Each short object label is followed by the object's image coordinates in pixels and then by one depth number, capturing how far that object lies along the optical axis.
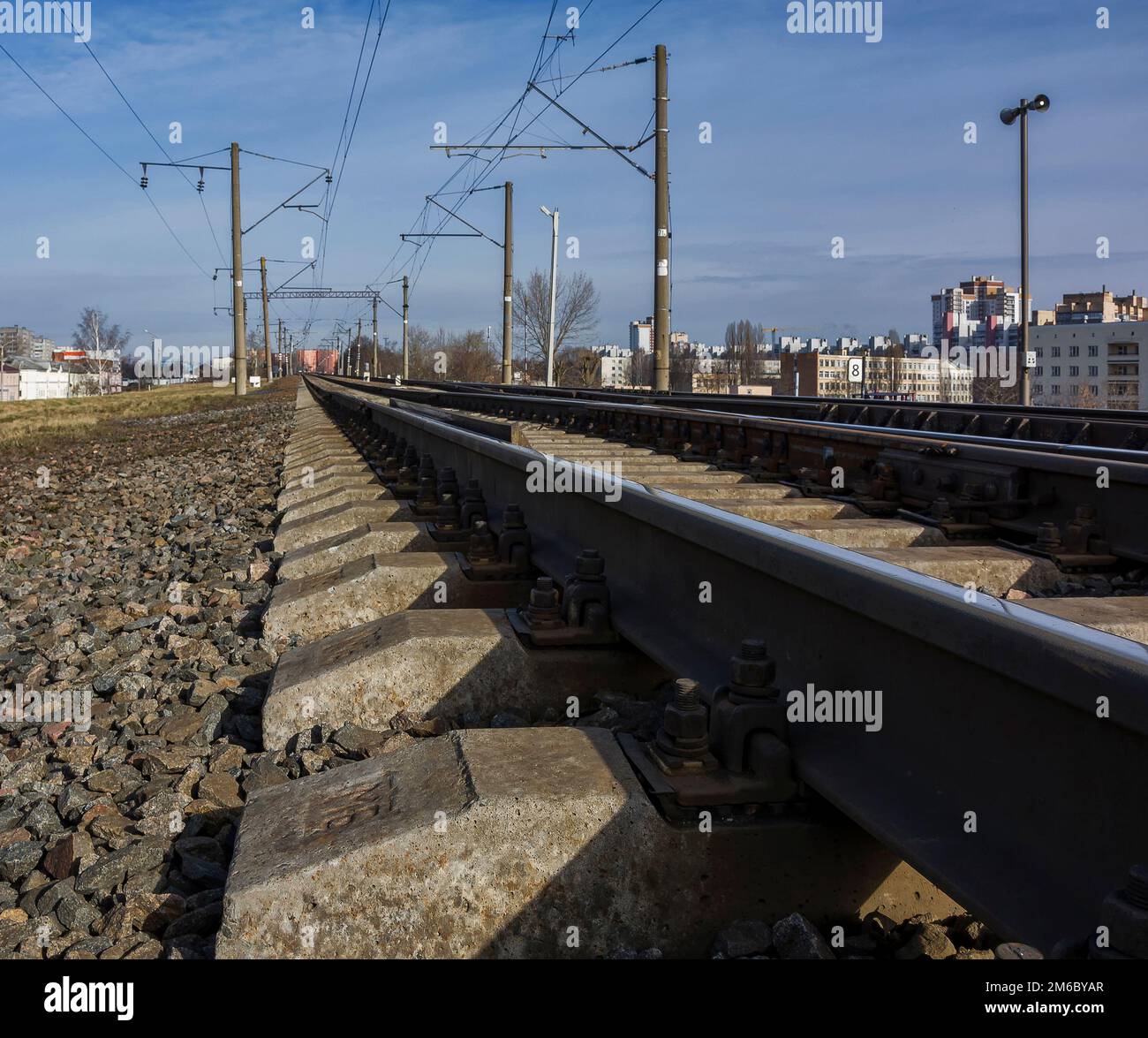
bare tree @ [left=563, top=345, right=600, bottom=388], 40.89
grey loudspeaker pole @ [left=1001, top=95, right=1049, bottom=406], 20.64
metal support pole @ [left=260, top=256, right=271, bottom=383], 73.29
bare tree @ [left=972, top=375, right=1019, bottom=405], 45.19
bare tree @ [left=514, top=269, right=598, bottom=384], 52.50
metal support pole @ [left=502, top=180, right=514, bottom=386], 35.06
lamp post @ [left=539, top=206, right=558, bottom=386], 35.16
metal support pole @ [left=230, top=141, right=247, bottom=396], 38.75
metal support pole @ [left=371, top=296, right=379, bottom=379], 81.75
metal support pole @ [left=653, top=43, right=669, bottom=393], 20.59
